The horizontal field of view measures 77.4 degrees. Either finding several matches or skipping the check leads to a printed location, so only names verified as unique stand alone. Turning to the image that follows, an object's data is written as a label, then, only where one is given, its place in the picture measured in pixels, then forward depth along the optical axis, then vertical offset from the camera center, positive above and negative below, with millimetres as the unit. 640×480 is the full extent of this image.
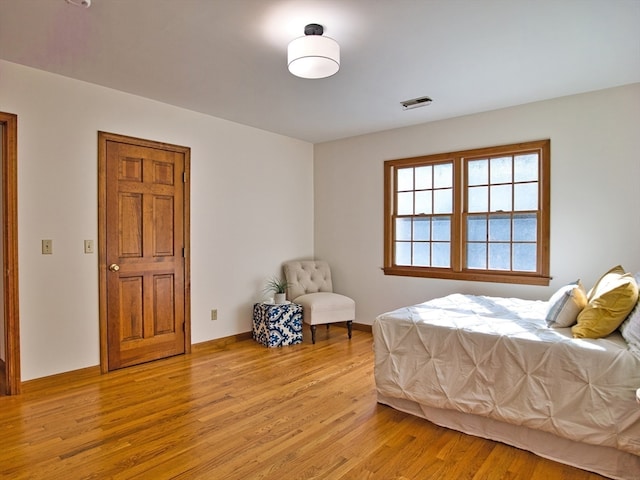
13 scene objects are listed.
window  3984 +190
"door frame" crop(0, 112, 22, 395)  3037 -100
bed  2057 -880
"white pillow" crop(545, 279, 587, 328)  2518 -479
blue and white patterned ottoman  4426 -1045
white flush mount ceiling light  2434 +1097
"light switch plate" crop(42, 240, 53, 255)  3227 -130
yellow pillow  2268 -449
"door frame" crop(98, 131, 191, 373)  3531 -52
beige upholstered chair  4594 -783
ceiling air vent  3810 +1265
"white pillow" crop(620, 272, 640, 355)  2115 -538
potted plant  4613 -705
